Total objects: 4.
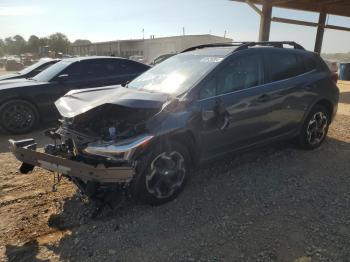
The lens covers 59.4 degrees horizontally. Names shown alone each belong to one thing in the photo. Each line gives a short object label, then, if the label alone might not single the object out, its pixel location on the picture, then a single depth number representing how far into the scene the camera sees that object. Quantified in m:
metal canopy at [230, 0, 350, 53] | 10.42
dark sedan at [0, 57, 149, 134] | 6.33
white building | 39.25
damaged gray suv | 3.10
